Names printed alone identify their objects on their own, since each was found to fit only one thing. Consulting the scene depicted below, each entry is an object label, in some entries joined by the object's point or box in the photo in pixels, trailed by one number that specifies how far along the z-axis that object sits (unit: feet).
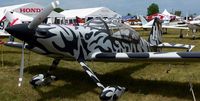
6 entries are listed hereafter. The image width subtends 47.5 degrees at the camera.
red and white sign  80.51
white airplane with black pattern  14.49
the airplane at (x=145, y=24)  74.20
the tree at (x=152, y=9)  275.22
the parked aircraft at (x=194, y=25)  58.67
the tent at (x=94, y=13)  97.83
